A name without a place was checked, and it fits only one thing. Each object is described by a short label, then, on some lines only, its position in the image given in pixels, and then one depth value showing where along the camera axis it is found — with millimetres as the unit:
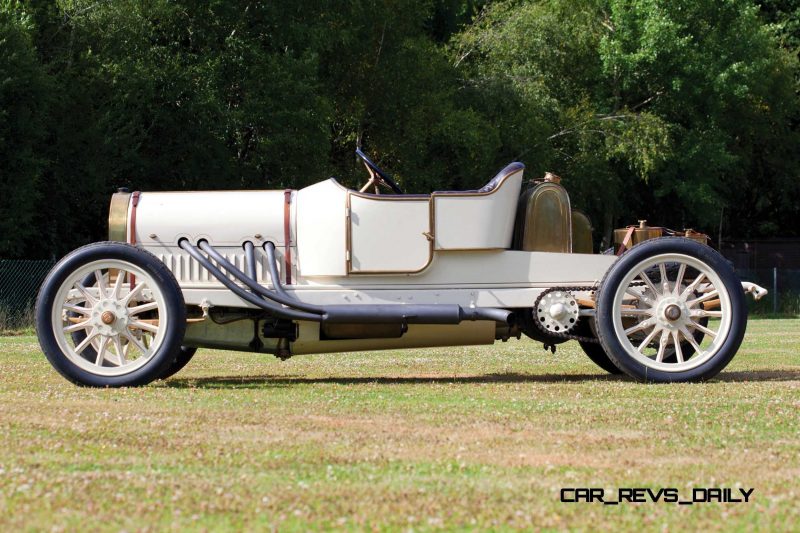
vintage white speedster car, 11594
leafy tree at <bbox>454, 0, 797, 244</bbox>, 46531
